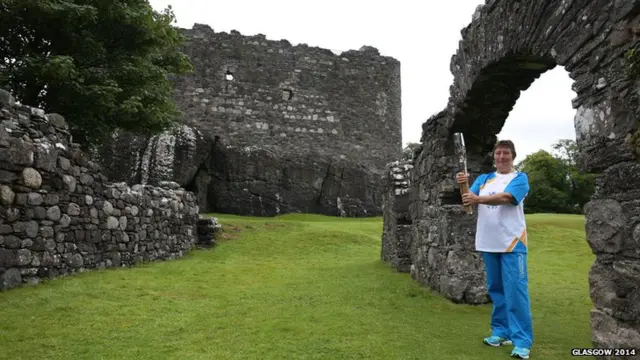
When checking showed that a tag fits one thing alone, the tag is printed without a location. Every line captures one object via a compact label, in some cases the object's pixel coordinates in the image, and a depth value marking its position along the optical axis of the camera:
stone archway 3.51
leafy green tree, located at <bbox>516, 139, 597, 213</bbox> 43.84
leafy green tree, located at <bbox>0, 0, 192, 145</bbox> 9.45
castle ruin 19.00
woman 4.26
